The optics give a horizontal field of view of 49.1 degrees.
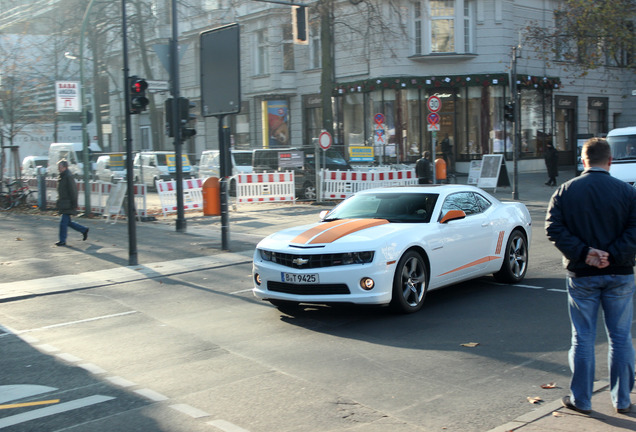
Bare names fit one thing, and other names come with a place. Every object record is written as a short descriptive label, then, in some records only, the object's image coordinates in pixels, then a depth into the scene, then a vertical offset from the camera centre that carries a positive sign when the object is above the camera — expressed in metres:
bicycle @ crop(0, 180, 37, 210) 24.94 -0.98
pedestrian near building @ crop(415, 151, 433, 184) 22.67 -0.41
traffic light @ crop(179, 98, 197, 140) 16.32 +1.14
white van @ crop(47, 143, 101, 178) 33.00 +0.59
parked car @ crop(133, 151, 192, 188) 31.93 -0.03
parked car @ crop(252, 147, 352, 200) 23.88 -0.06
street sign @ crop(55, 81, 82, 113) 21.61 +2.27
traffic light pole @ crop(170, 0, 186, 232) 16.56 +1.12
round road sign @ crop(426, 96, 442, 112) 22.38 +1.74
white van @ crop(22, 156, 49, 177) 36.81 +0.31
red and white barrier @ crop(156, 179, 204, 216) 20.77 -0.90
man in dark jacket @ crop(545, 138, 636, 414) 4.59 -0.75
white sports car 7.55 -1.05
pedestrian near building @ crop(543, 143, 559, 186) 27.77 -0.28
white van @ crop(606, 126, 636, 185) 15.73 +0.00
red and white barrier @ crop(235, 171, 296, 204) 22.98 -0.82
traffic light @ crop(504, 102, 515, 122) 23.89 +1.52
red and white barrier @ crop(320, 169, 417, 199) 23.25 -0.70
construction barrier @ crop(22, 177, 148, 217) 19.69 -0.84
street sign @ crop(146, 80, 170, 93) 15.67 +1.85
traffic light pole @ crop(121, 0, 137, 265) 12.52 -0.01
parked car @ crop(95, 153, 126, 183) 26.14 -0.07
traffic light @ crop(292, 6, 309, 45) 17.92 +3.58
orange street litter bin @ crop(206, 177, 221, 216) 16.72 -0.75
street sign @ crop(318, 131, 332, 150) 22.77 +0.68
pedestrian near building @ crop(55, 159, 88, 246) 14.98 -0.66
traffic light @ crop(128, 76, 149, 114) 12.98 +1.35
